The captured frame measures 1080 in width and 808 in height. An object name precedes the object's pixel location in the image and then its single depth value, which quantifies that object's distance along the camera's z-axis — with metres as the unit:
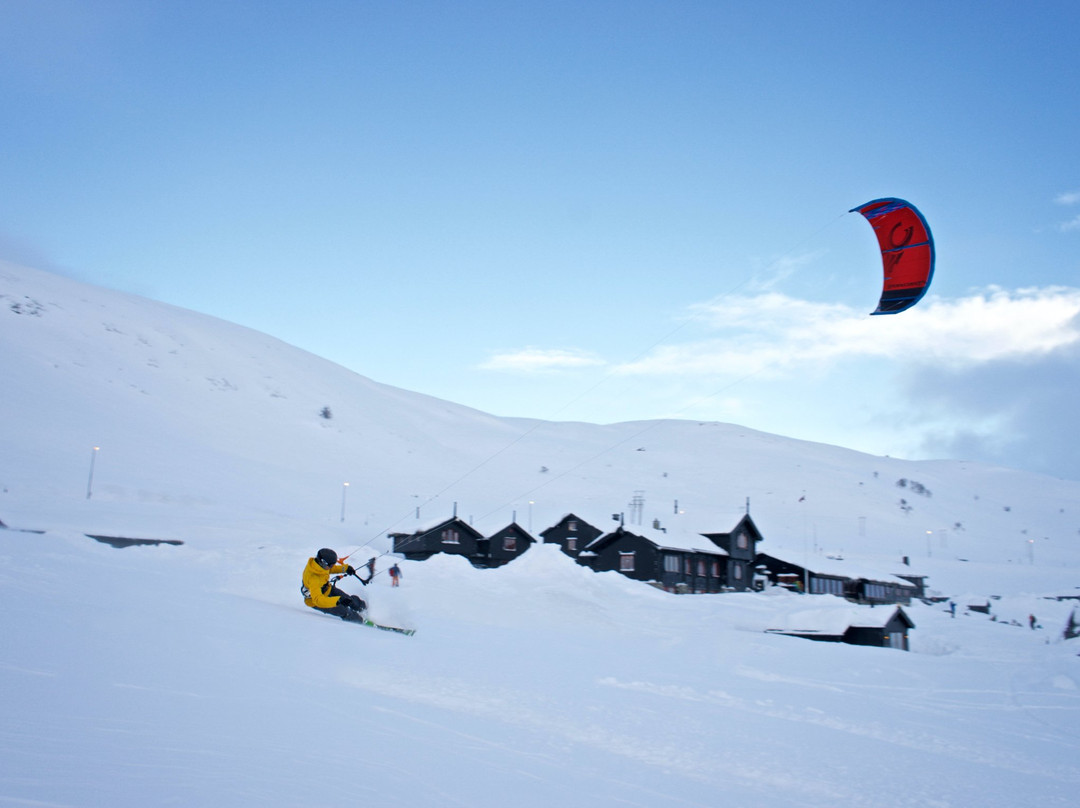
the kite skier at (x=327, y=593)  13.16
